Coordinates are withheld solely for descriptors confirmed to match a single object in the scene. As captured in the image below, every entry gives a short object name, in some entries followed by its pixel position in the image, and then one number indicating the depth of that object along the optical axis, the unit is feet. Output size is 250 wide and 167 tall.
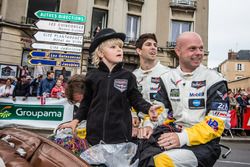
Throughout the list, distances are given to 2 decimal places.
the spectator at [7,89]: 32.90
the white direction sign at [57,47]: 30.68
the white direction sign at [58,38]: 30.60
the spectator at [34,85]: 34.88
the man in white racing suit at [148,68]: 11.03
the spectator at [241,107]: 38.52
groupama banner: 31.65
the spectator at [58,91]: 32.12
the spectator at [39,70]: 39.45
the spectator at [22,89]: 33.12
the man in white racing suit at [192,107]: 5.41
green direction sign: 30.66
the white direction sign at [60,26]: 30.32
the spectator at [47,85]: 32.83
